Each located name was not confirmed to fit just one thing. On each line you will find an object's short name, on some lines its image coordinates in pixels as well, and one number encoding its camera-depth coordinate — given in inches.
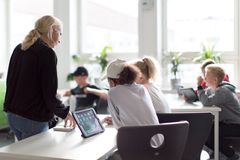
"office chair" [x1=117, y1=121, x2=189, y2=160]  63.4
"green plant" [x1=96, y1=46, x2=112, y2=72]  206.7
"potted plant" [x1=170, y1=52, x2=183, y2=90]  187.2
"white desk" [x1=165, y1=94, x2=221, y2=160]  128.0
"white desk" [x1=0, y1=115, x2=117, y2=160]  65.4
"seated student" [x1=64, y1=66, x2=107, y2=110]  168.6
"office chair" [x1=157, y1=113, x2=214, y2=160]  81.7
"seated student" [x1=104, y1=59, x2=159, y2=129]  78.9
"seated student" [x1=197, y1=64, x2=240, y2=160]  131.6
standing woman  81.5
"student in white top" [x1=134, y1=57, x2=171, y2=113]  99.6
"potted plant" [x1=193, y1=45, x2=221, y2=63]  183.7
